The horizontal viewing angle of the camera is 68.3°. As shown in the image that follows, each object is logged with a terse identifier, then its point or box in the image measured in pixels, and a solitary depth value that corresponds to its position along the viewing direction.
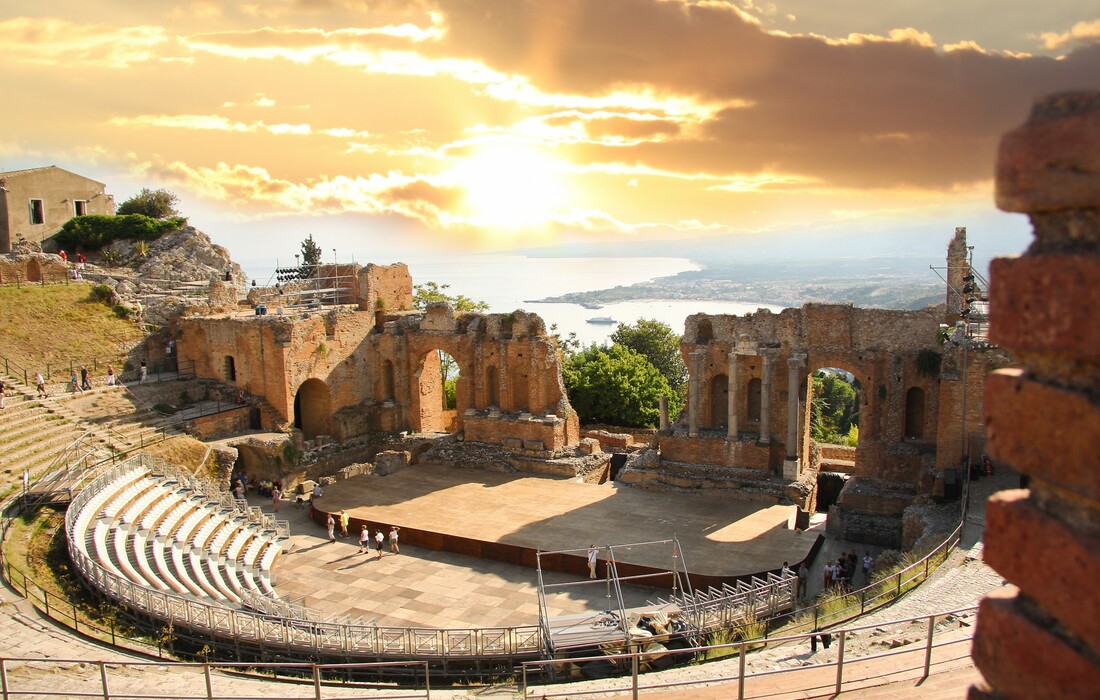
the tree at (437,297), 44.59
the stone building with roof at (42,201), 39.94
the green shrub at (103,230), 41.44
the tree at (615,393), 34.22
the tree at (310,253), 50.56
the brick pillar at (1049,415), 2.94
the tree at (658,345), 45.53
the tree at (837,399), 50.97
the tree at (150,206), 44.28
